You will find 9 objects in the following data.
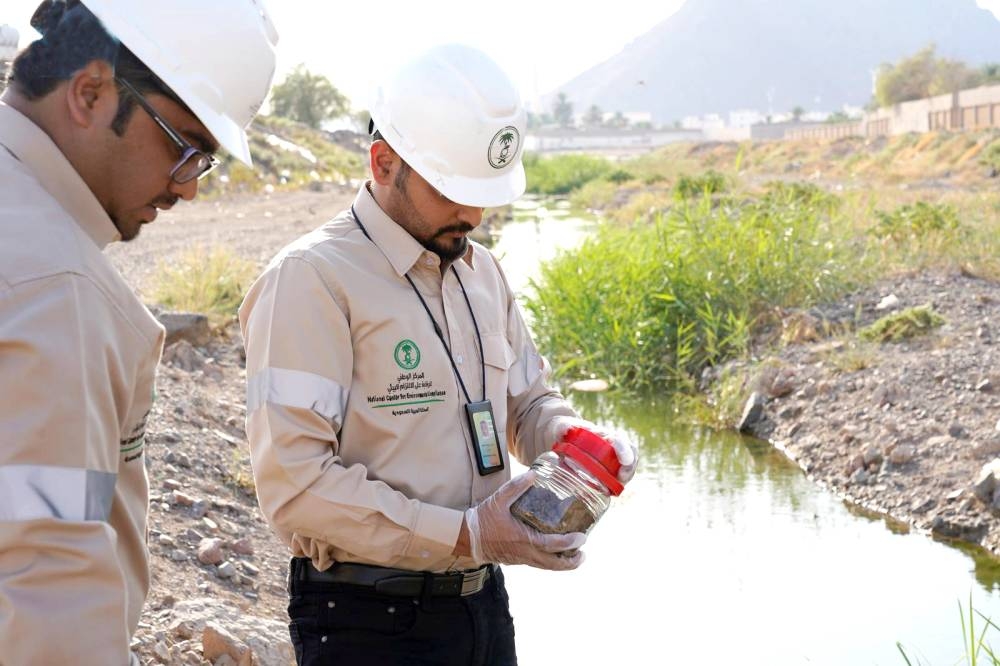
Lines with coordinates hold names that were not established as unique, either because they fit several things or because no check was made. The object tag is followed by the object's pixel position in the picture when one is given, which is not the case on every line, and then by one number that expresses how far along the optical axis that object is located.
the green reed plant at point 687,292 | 9.94
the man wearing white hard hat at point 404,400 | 2.33
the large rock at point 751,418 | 8.69
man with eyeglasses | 1.41
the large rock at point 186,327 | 8.65
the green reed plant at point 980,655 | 4.98
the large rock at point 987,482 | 6.36
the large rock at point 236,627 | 4.08
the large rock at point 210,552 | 5.00
